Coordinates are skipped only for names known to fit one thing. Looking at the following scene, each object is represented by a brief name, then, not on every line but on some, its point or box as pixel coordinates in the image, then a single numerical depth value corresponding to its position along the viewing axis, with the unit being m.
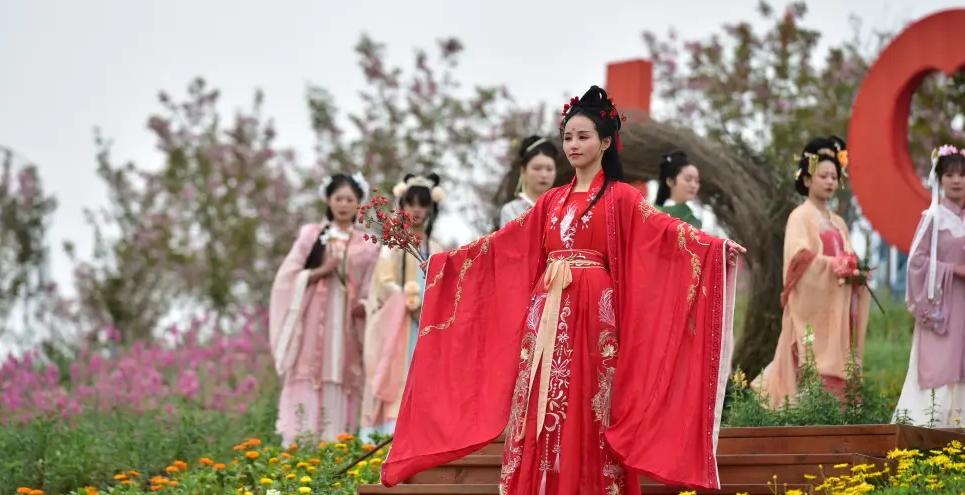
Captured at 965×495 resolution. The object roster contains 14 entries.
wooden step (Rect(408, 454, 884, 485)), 13.05
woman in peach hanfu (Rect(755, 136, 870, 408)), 16.61
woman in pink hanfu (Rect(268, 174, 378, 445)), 19.06
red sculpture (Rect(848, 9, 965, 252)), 19.92
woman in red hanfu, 12.01
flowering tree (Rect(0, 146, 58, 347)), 29.69
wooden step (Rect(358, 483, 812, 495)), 13.64
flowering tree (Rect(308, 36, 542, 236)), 29.05
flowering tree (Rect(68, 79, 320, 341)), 30.13
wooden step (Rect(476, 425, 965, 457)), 13.35
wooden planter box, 13.15
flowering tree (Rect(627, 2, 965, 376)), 26.38
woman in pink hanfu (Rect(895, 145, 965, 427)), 15.54
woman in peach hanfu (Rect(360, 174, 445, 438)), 18.50
